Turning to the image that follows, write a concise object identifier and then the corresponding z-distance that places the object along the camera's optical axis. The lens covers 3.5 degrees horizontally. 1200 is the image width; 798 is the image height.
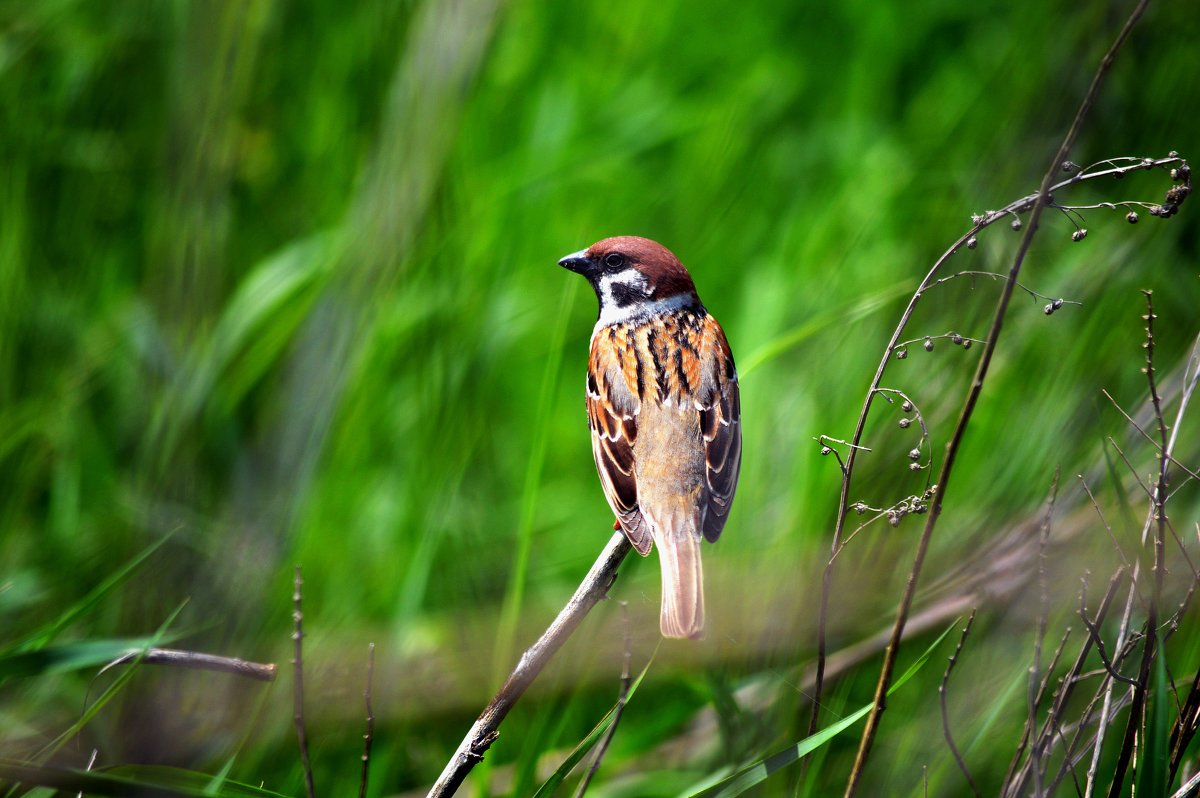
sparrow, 5.53
